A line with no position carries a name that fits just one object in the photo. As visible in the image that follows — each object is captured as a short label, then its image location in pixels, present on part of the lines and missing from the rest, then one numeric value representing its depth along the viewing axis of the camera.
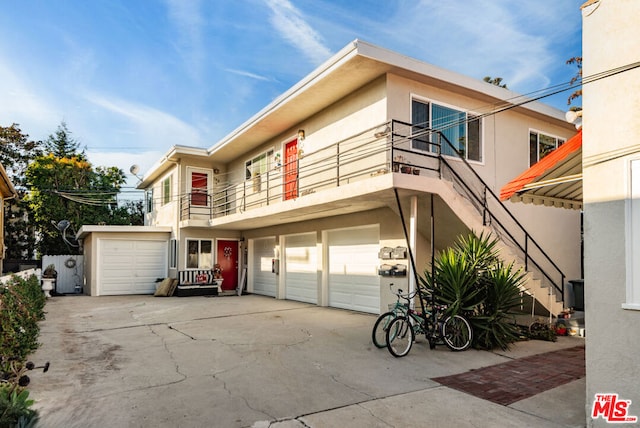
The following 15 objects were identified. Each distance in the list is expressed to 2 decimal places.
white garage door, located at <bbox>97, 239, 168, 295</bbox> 18.34
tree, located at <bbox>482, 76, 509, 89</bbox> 26.33
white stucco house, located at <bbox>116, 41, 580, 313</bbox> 9.66
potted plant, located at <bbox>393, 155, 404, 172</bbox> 9.24
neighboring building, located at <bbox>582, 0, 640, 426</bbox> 4.01
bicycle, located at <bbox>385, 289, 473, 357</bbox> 7.44
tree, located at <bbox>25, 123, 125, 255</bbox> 25.22
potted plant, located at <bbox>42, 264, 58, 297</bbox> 17.41
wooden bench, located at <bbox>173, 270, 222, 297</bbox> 17.66
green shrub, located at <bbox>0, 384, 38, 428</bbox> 3.72
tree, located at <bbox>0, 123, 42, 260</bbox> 28.42
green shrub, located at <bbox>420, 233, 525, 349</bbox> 8.02
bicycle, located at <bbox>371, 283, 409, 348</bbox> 7.55
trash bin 11.78
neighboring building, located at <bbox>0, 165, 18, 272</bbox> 13.81
